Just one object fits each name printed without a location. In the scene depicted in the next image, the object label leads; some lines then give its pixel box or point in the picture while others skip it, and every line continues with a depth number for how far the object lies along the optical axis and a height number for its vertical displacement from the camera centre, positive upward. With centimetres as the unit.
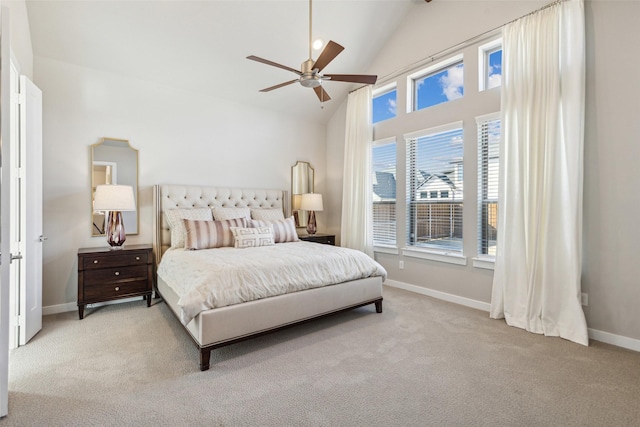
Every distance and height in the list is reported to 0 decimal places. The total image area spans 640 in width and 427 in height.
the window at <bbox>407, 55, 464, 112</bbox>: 396 +176
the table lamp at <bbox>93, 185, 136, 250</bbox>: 340 +7
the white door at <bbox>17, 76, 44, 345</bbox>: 262 +1
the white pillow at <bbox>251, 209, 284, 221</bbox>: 465 -4
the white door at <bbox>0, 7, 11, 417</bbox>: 162 -1
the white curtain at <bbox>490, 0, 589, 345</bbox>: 275 +36
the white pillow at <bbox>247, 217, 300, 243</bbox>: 409 -24
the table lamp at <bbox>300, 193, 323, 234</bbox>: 516 +16
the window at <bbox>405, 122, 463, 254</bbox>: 391 +34
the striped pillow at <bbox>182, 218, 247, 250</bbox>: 359 -27
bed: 229 -73
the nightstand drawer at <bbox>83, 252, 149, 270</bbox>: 328 -55
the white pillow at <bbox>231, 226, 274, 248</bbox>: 368 -31
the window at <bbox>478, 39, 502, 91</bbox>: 358 +176
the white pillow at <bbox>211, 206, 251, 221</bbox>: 427 -2
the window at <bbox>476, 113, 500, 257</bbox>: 353 +36
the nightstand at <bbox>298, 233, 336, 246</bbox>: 493 -44
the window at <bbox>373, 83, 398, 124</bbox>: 489 +179
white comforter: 232 -55
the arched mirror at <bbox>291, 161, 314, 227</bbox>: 549 +45
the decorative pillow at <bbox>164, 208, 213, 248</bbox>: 382 -9
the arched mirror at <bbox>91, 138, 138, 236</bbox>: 371 +52
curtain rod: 309 +204
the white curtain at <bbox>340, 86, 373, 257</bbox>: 487 +58
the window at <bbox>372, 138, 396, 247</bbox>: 475 +31
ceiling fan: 252 +125
